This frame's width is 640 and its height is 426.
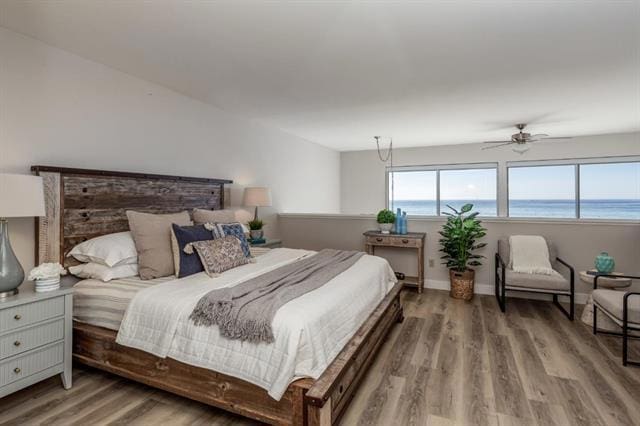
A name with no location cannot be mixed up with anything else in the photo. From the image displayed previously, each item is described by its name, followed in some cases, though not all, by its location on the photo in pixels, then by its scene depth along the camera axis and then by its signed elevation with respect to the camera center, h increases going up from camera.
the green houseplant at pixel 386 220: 4.82 -0.08
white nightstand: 1.91 -0.77
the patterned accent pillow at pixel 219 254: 2.56 -0.33
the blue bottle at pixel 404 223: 4.80 -0.12
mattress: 2.23 -0.60
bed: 1.69 -0.84
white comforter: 1.68 -0.68
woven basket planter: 4.24 -0.88
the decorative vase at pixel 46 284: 2.12 -0.47
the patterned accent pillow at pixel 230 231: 2.93 -0.17
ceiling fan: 4.88 +1.17
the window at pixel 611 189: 6.08 +0.51
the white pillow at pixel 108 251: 2.49 -0.30
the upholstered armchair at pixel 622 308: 2.53 -0.73
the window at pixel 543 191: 6.46 +0.50
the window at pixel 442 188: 6.95 +0.60
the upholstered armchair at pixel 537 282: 3.47 -0.70
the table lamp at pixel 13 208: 1.93 +0.02
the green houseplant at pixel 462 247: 4.25 -0.42
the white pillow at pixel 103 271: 2.45 -0.45
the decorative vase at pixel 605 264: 3.34 -0.48
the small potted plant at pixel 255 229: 4.37 -0.22
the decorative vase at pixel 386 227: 4.84 -0.18
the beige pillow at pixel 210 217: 3.29 -0.04
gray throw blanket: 1.75 -0.51
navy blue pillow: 2.54 -0.31
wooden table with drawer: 4.55 -0.39
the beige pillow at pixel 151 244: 2.54 -0.26
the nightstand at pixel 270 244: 4.22 -0.40
